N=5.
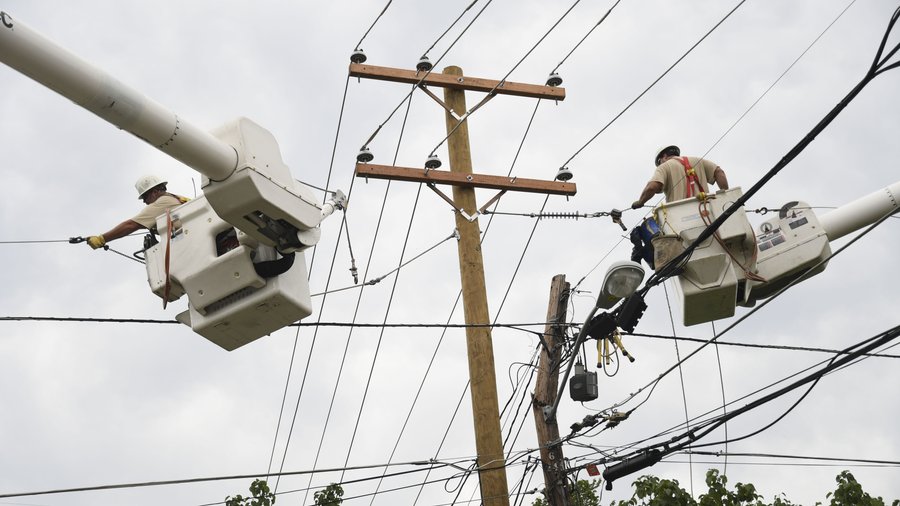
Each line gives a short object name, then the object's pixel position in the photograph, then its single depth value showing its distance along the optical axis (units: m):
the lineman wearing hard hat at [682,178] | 9.75
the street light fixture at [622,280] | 8.82
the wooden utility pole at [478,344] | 10.21
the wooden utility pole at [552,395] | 10.89
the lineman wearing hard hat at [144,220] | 8.80
